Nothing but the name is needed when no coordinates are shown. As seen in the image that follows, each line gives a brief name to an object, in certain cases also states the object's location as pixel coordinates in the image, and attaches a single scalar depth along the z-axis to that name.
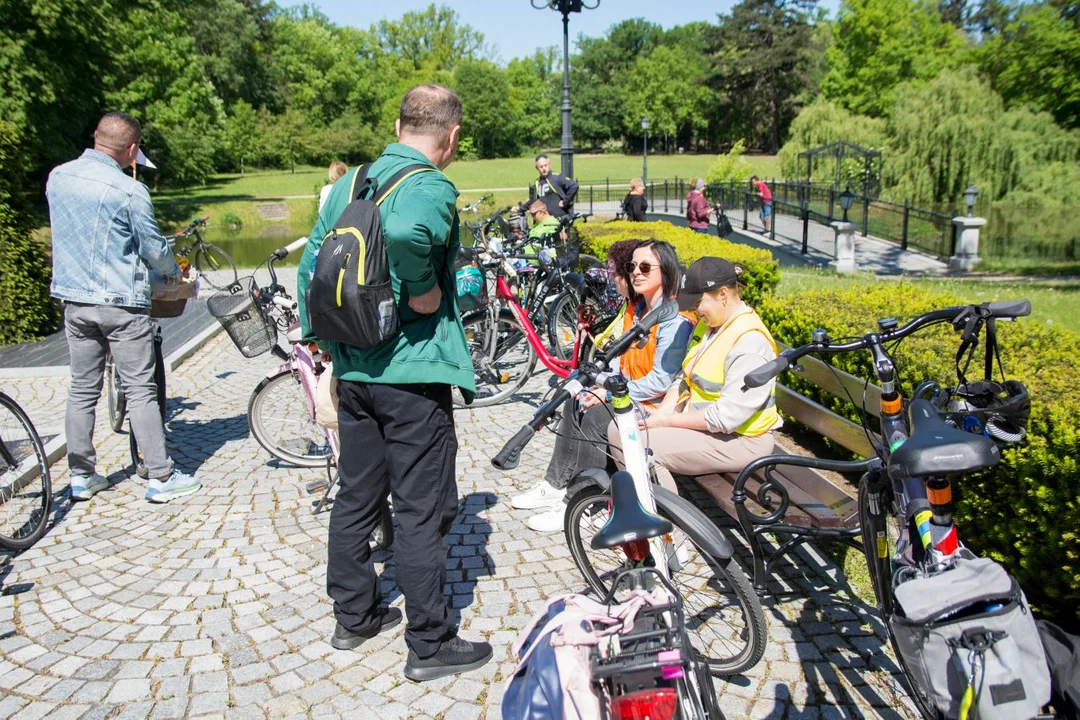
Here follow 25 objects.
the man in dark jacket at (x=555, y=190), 12.58
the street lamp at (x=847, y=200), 20.38
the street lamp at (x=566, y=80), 16.03
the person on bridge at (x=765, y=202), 23.02
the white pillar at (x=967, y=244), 19.66
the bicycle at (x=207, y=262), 6.42
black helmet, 2.46
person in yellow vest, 3.71
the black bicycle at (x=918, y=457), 2.06
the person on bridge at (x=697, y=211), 18.55
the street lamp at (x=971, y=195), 19.61
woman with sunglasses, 4.52
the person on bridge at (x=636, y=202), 17.30
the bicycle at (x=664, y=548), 2.66
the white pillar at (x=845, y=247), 18.66
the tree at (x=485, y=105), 81.69
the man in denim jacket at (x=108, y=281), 4.76
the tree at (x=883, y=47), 53.78
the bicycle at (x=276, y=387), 5.32
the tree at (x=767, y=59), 74.50
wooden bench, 3.22
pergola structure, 25.83
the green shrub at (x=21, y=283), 9.08
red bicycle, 6.83
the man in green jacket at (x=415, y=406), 2.99
